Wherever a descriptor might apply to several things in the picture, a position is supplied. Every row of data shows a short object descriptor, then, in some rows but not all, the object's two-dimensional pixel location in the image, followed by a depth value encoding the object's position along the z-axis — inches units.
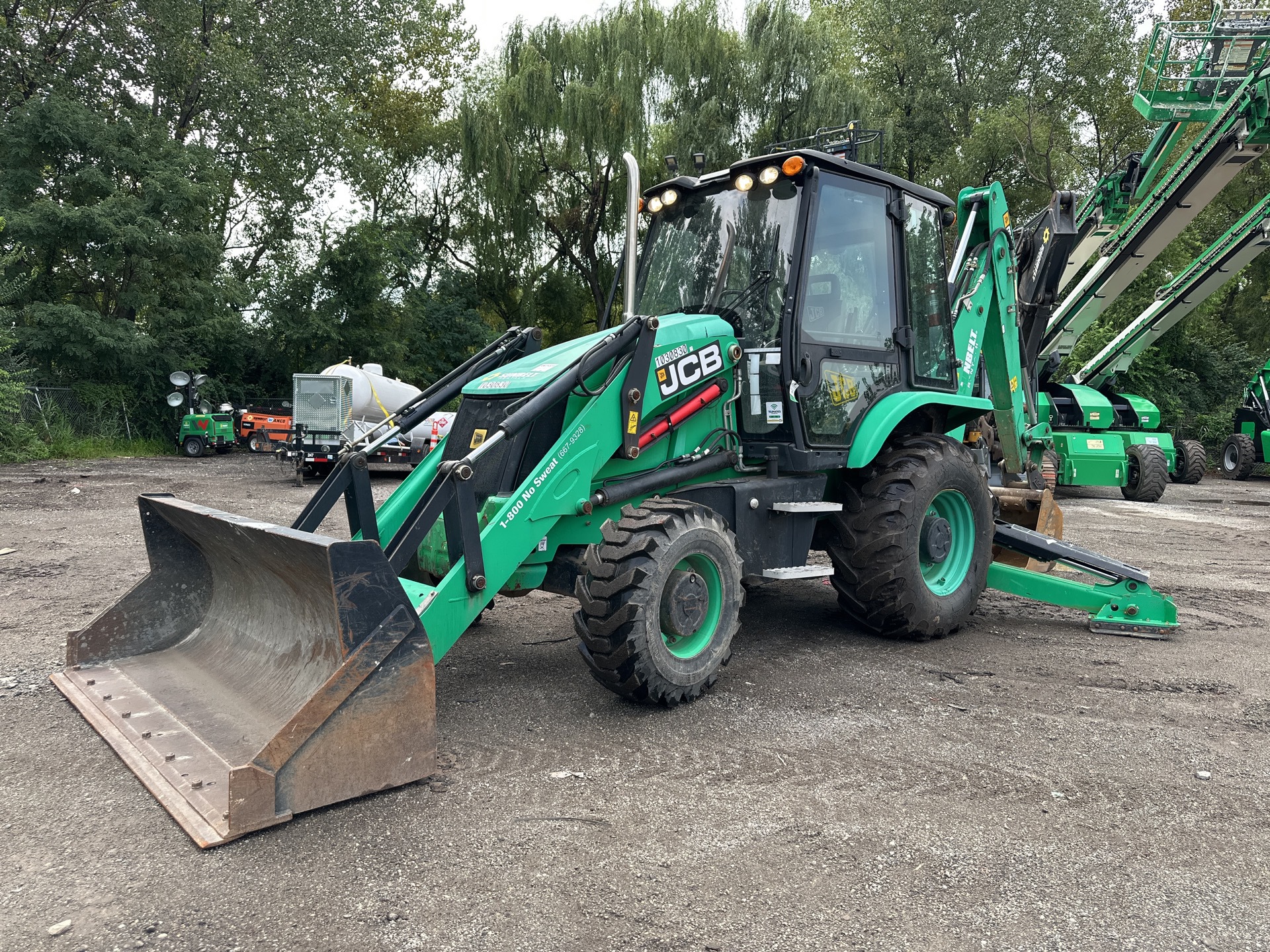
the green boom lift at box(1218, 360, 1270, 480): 717.3
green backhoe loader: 131.0
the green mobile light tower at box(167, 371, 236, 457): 844.0
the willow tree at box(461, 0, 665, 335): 858.8
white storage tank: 740.0
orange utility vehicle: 809.5
